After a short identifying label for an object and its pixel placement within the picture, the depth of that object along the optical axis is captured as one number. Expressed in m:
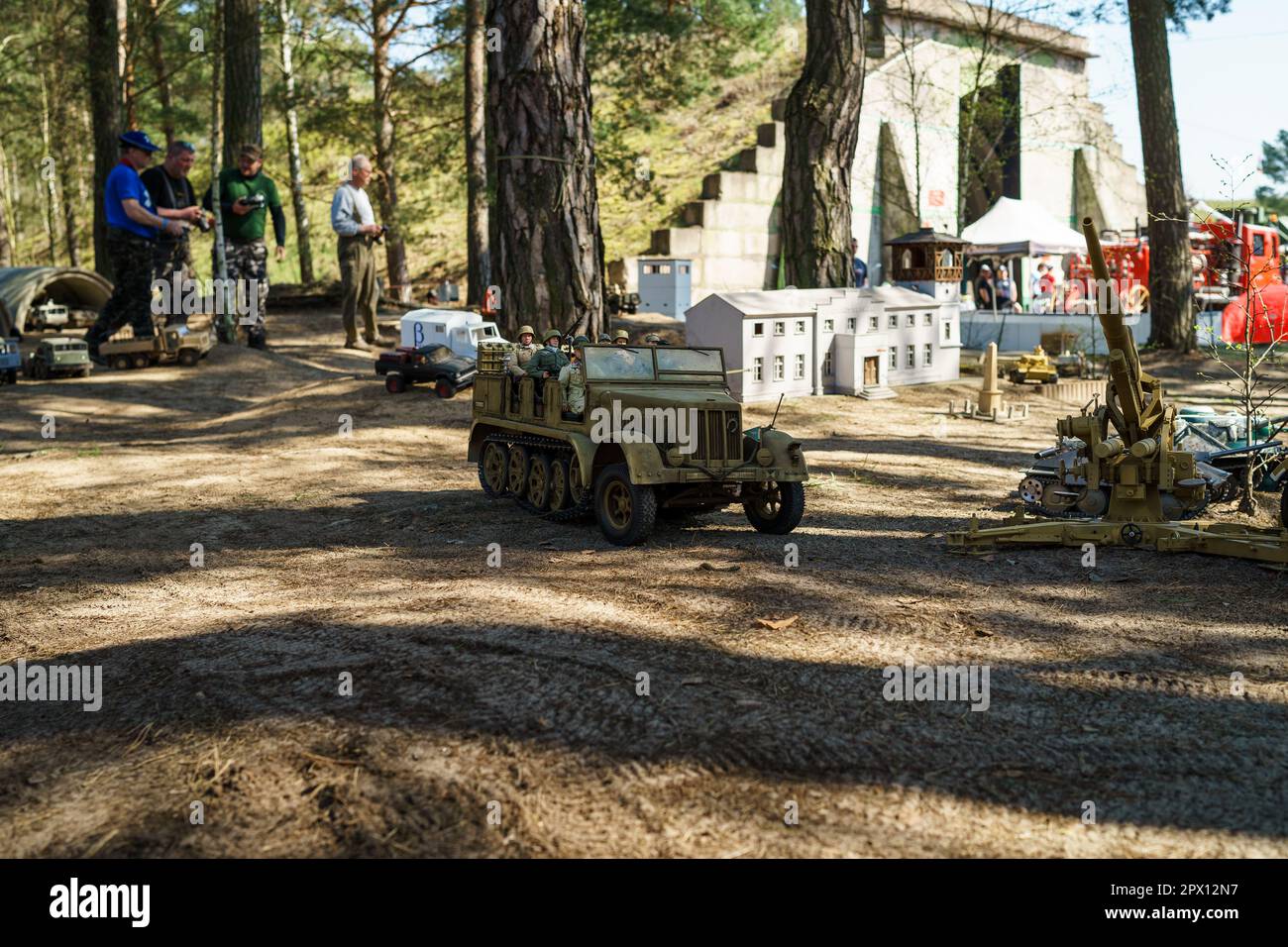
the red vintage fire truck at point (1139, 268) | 28.44
